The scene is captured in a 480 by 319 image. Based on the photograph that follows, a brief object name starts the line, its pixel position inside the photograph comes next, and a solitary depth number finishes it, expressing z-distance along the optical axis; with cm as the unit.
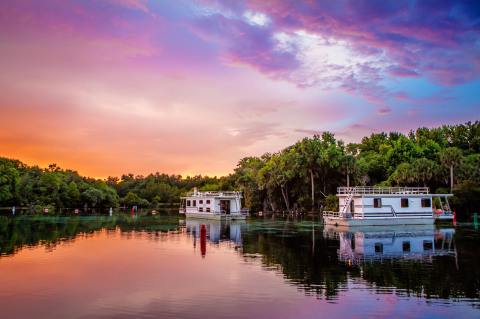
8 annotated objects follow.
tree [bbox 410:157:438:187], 7481
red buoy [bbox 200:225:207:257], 3575
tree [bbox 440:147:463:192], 7300
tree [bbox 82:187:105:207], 11688
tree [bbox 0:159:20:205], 10217
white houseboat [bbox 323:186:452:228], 5225
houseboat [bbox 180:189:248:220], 7031
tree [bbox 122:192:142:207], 13350
